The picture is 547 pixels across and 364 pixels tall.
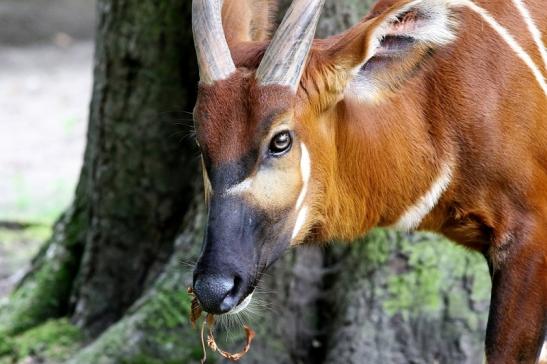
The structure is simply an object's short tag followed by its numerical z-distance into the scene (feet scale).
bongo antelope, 26.63
